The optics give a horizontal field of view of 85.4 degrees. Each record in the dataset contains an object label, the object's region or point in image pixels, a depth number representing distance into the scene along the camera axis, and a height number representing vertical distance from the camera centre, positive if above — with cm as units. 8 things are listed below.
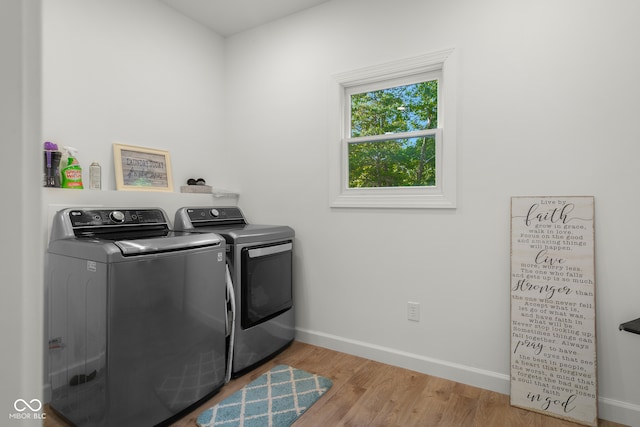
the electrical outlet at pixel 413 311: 233 -68
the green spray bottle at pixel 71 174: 203 +22
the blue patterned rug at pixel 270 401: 178 -107
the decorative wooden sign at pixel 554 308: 181 -53
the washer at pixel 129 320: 153 -54
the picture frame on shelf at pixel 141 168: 237 +31
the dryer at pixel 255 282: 221 -49
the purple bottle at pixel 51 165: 195 +26
